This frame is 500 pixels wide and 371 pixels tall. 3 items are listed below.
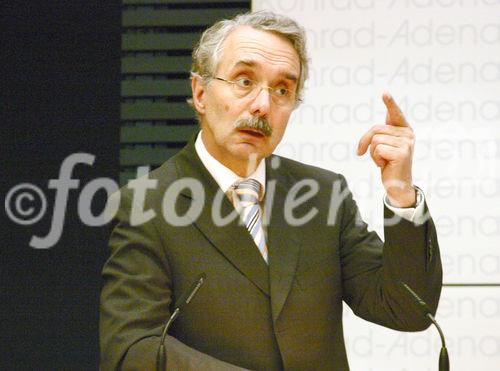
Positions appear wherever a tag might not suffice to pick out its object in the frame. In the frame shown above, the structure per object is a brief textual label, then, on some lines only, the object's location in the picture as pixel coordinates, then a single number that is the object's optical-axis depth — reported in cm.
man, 568
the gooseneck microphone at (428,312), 560
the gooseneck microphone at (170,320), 556
